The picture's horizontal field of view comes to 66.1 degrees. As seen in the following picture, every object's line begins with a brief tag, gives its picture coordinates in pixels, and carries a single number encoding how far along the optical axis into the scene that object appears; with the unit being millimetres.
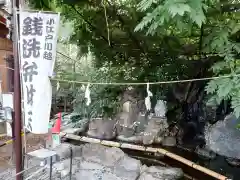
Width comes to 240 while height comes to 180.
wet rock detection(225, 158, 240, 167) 3712
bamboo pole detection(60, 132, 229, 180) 3152
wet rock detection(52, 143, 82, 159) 3541
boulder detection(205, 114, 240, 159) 3777
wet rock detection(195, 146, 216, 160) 3994
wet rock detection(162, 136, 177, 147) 4422
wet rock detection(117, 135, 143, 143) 4412
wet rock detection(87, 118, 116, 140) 4569
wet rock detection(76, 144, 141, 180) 3294
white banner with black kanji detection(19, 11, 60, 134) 2068
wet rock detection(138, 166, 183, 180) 3046
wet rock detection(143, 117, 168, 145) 4342
